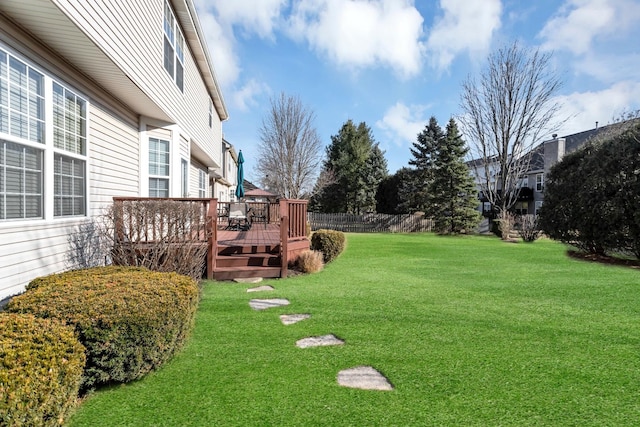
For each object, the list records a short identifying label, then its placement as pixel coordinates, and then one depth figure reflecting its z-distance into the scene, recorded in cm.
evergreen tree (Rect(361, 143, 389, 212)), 3181
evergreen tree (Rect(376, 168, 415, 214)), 2772
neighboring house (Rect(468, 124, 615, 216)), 2871
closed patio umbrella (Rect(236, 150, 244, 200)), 1781
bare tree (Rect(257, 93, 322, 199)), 2794
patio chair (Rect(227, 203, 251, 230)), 1144
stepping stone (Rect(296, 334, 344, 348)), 356
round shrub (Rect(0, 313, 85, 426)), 168
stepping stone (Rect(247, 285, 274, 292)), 586
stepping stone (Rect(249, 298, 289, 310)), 489
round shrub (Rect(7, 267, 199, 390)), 243
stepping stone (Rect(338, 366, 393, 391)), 272
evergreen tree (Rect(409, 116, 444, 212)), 2698
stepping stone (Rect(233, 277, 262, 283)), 654
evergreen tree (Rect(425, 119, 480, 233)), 2297
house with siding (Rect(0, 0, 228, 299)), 361
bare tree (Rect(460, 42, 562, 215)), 2139
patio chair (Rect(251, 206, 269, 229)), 1446
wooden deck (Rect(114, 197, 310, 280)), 534
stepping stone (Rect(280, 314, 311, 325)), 424
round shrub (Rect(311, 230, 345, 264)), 889
